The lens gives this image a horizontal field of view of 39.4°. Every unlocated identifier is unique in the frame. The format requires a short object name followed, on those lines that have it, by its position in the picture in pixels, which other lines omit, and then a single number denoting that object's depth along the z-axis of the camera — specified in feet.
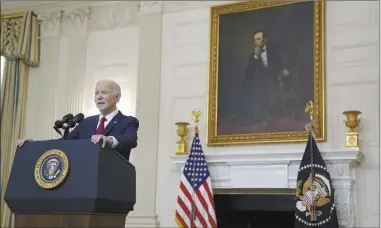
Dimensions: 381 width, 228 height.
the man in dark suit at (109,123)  10.64
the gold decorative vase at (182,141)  25.50
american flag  23.30
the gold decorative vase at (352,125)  22.24
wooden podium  8.38
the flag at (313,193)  21.11
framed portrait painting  24.31
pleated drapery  29.78
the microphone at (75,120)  10.14
